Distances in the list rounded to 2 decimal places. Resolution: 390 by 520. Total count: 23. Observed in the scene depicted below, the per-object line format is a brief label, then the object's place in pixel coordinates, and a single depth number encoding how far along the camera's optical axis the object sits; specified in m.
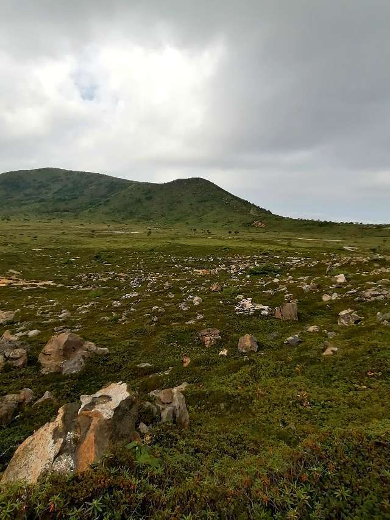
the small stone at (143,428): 8.97
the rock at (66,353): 14.11
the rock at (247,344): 14.73
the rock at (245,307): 20.54
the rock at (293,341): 14.90
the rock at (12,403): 10.66
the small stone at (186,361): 14.16
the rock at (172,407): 9.73
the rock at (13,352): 14.62
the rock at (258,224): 127.93
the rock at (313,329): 16.15
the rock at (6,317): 21.74
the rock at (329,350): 13.36
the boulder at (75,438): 7.15
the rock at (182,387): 12.07
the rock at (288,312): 18.22
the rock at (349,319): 16.34
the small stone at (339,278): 24.52
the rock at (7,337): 17.62
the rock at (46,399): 11.51
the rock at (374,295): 18.98
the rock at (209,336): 16.03
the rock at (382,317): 15.54
